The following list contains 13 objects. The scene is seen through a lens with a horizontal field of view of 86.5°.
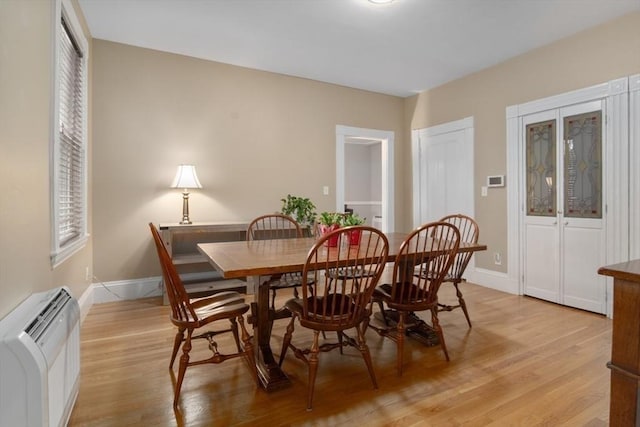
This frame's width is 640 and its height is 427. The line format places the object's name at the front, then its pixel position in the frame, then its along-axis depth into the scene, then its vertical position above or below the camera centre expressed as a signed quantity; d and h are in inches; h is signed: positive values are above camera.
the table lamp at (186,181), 138.2 +12.5
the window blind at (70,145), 95.9 +21.2
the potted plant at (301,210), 155.6 +0.5
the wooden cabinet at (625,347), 38.5 -16.0
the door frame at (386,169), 195.2 +25.2
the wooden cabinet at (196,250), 132.8 -16.4
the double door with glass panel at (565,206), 123.6 +1.5
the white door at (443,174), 171.8 +19.9
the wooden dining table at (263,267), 65.9 -10.8
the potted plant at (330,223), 90.4 -3.2
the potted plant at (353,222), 89.3 -3.0
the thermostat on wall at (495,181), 155.0 +13.8
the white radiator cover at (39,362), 42.4 -20.4
